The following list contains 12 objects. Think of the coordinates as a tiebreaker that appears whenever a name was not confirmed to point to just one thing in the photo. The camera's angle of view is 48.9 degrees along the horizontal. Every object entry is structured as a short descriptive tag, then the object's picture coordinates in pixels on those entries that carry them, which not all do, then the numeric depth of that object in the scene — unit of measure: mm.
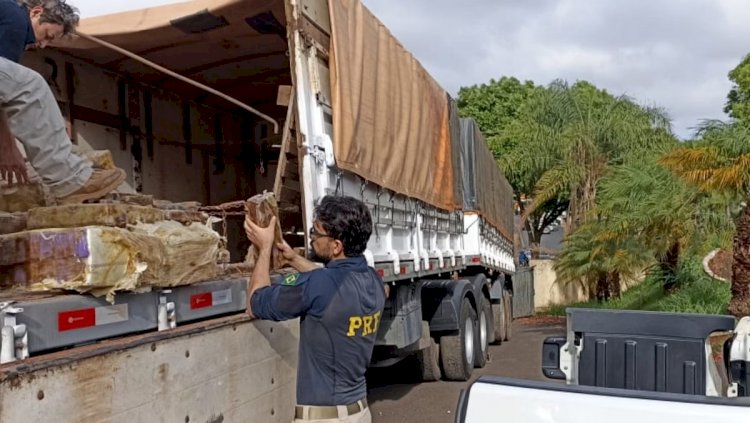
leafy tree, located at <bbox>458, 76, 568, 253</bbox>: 36938
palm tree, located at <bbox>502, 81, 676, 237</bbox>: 23156
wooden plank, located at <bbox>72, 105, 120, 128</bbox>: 6624
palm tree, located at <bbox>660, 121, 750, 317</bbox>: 10648
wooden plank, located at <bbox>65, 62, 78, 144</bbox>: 6504
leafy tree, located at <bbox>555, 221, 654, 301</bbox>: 16828
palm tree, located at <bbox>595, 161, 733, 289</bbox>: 12867
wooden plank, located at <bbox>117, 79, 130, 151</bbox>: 7109
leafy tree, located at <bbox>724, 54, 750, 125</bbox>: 34438
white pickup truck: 3604
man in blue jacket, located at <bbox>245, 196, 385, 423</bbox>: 3438
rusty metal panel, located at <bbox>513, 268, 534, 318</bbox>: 18567
